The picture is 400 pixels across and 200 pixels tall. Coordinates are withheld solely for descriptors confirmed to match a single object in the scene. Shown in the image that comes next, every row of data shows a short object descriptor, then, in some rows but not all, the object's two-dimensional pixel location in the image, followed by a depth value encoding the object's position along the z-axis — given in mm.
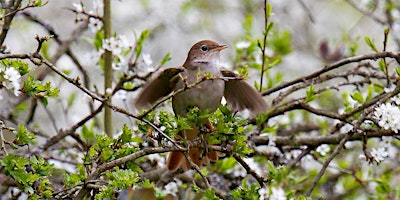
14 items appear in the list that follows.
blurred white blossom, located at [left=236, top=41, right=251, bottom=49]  8508
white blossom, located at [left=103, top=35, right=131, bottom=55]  7648
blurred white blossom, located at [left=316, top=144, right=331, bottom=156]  7414
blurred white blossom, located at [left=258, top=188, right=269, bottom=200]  5379
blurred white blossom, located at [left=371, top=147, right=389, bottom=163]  6551
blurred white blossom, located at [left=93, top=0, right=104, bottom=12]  7951
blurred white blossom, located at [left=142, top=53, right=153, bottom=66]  7684
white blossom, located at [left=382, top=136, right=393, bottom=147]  6951
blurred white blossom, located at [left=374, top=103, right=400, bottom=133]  6151
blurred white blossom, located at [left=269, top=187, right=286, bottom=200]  5086
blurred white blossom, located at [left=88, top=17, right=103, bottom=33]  7953
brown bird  7070
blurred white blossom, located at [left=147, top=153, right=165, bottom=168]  7930
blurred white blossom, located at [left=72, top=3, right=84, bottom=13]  7418
